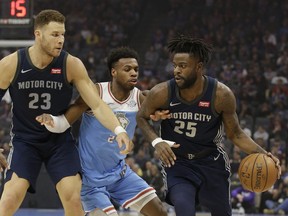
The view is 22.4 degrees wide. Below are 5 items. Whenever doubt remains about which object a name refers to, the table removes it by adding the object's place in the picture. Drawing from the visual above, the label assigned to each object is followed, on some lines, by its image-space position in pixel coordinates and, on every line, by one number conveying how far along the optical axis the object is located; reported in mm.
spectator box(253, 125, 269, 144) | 14445
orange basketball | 5855
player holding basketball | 5793
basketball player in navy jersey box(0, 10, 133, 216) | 5621
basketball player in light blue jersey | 6375
